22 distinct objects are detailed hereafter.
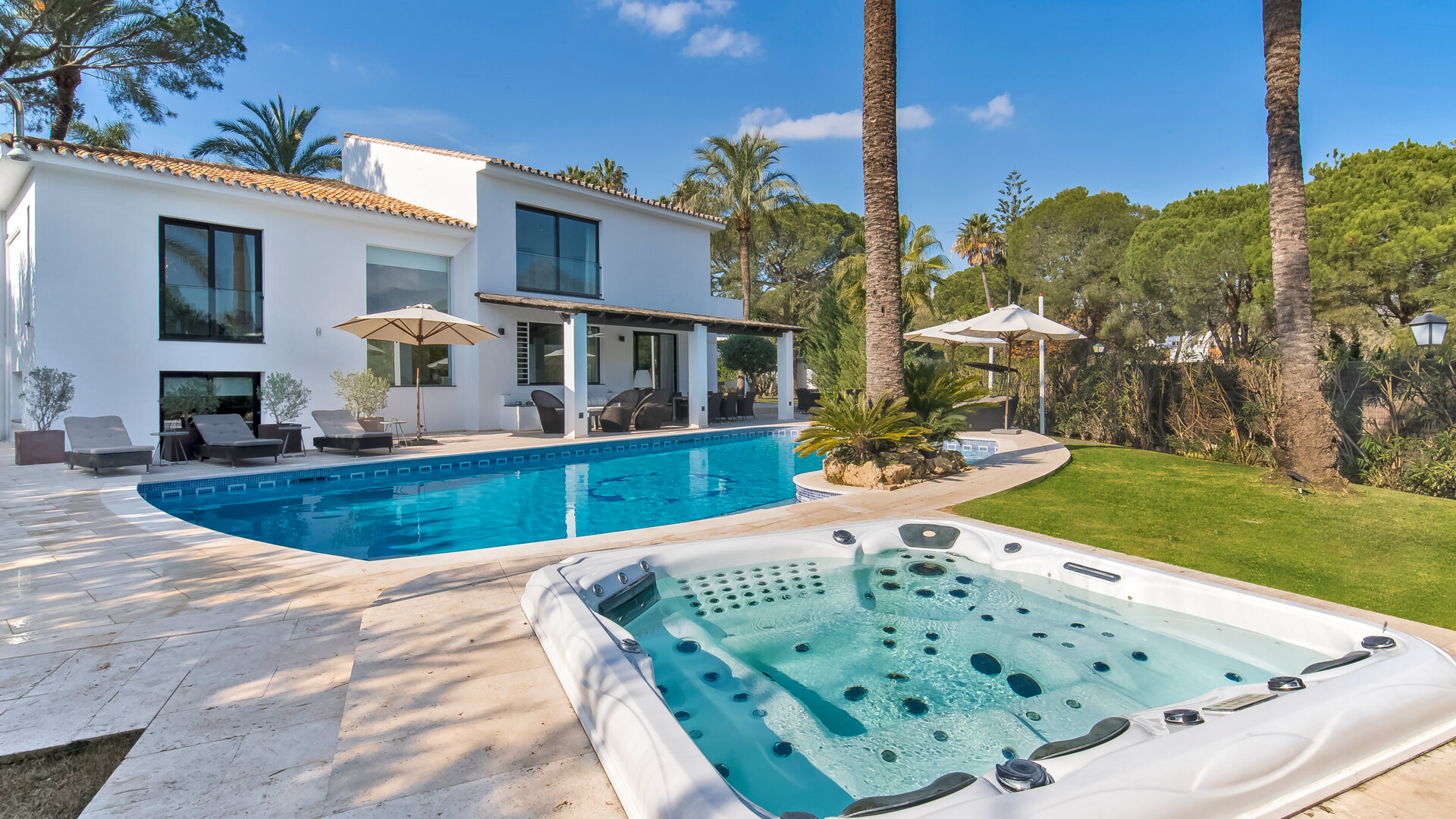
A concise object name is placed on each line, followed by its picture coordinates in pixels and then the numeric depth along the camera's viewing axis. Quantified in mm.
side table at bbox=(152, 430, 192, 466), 10039
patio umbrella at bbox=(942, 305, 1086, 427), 12000
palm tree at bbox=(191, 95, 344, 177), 23220
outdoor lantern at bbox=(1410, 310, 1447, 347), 10359
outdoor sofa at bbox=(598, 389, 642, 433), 14625
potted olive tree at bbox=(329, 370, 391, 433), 12336
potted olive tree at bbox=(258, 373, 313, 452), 11711
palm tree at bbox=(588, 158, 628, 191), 30516
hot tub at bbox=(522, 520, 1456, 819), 1881
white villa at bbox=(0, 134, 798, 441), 10586
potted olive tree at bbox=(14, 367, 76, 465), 9664
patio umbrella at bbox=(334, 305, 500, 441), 11719
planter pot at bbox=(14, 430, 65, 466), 9594
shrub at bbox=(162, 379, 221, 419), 11359
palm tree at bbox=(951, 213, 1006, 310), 37938
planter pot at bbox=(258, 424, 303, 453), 10797
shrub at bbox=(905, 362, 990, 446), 8648
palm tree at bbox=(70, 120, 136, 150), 18719
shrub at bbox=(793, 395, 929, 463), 7828
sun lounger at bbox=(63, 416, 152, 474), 8719
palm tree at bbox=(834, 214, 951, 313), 19266
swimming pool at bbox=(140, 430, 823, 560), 6891
